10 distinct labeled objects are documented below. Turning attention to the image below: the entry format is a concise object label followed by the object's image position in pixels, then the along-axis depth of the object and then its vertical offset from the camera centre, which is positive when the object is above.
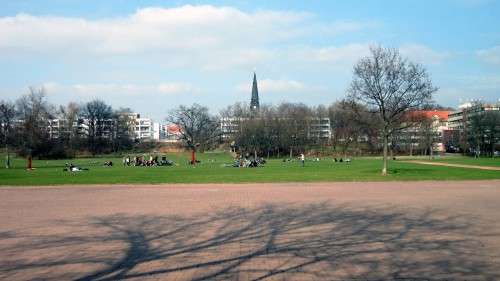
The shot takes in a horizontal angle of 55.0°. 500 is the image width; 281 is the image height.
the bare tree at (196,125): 113.75 +5.88
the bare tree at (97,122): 109.44 +6.56
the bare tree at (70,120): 104.31 +6.86
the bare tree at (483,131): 86.69 +3.09
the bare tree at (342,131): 91.50 +3.45
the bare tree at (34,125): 63.85 +4.02
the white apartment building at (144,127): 173.40 +8.64
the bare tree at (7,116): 62.81 +5.19
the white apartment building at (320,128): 98.38 +4.35
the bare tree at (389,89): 34.92 +4.37
